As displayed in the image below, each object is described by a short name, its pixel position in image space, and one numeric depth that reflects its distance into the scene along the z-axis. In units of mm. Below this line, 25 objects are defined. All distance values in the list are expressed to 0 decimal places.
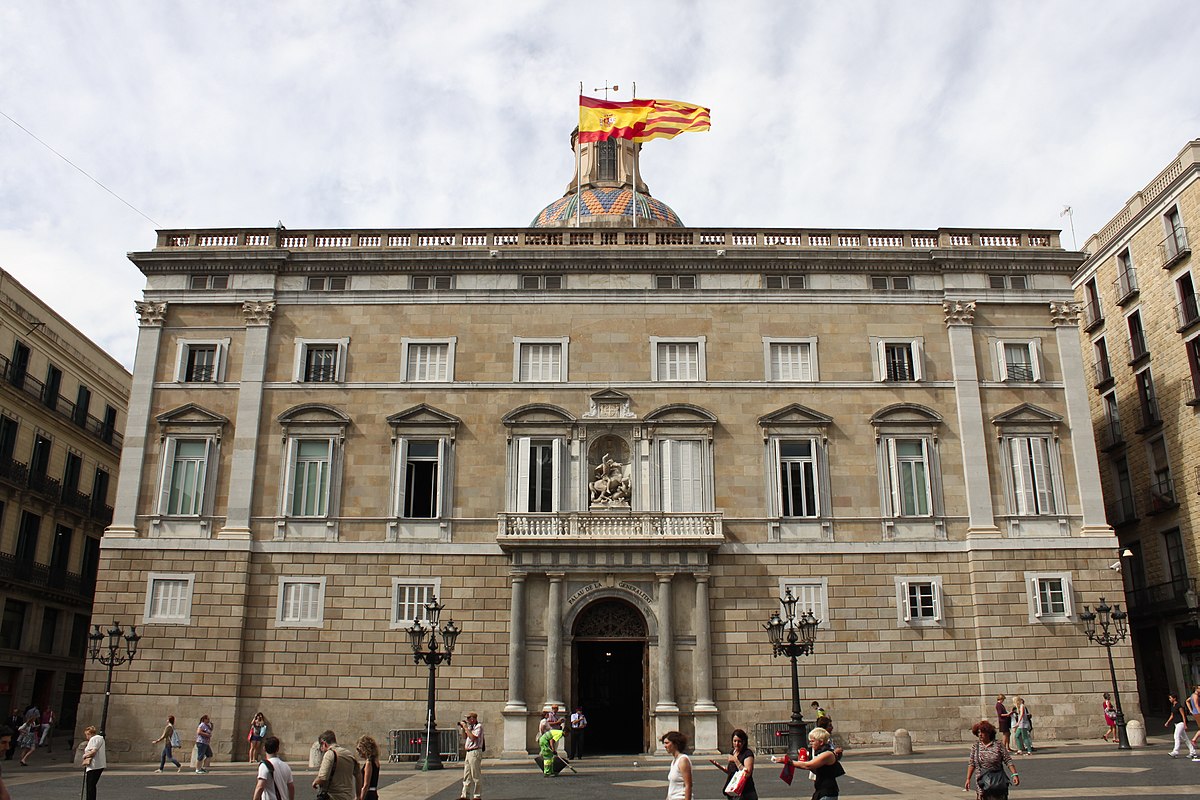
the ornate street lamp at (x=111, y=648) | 26452
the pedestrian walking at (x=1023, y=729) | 27297
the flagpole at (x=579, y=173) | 51062
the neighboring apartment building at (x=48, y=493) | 39469
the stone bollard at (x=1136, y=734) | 27828
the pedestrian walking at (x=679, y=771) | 12062
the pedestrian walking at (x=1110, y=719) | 29078
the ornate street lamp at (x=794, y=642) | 25625
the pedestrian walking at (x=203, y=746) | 27281
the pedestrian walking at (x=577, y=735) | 28703
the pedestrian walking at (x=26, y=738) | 30256
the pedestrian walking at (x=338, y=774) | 12656
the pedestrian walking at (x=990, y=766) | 12547
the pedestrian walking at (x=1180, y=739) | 23644
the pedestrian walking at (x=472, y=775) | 17906
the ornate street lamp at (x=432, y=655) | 26297
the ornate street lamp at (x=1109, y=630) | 27844
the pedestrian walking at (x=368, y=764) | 13094
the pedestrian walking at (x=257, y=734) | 28594
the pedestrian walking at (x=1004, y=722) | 27383
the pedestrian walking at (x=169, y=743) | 27656
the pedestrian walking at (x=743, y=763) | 12367
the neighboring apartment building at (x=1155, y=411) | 36719
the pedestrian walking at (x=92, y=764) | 17828
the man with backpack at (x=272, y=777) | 12586
